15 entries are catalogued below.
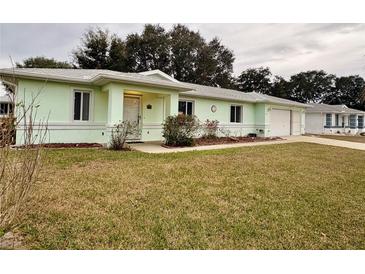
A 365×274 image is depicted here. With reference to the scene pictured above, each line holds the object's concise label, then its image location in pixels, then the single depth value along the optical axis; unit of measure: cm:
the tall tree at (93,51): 2802
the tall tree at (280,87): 4472
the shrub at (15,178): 306
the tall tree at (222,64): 3609
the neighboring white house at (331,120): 3031
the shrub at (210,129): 1527
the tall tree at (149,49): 3150
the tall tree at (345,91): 4892
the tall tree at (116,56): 2923
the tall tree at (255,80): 4441
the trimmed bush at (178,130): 1176
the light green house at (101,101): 1064
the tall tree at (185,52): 3284
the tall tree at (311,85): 4950
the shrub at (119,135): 1037
